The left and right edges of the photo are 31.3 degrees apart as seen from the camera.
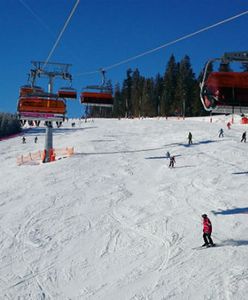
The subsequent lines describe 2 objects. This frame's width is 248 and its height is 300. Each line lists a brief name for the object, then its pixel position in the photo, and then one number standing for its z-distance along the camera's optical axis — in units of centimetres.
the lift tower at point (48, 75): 3525
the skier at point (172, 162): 2972
